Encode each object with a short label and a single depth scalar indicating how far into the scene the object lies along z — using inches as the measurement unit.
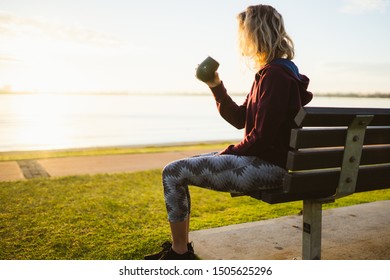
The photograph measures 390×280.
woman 97.4
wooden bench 91.6
